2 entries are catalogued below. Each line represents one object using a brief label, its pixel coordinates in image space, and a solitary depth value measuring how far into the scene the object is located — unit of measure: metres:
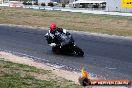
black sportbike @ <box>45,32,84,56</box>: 17.44
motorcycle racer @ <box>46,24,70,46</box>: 17.53
